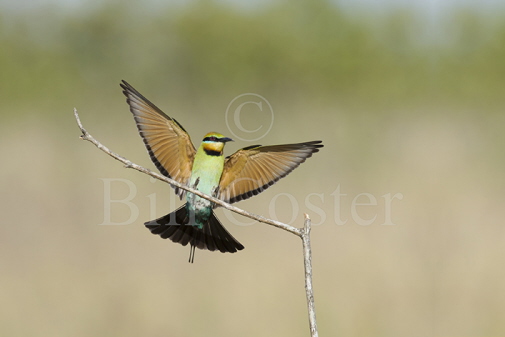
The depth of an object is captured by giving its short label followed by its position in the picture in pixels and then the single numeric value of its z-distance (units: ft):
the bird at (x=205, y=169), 31.42
